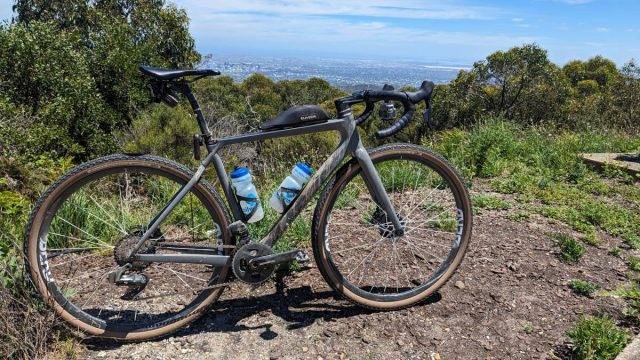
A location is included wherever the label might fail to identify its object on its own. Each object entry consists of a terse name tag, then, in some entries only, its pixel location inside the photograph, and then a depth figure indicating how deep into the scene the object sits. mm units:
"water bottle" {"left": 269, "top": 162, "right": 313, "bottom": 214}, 3051
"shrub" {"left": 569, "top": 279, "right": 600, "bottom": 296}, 3438
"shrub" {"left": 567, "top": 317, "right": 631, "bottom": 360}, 2703
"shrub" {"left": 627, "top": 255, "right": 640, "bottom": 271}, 3818
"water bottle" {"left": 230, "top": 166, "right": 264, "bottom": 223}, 2930
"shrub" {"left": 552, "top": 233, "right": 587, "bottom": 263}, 3889
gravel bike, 2750
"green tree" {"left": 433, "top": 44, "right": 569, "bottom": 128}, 26953
